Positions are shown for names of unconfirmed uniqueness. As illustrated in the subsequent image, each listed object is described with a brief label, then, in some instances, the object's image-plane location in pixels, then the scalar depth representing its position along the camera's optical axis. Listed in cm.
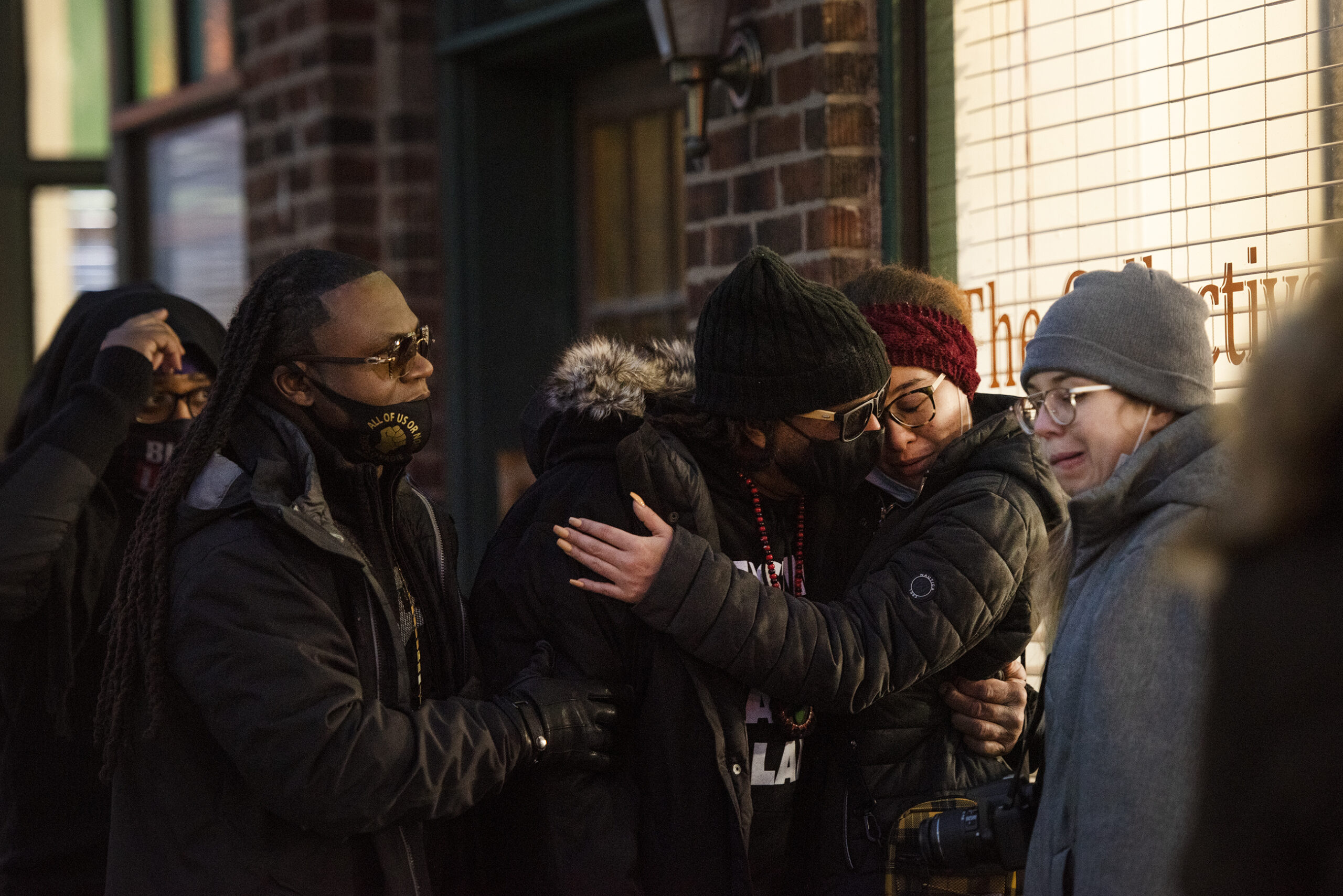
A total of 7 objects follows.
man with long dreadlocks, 425
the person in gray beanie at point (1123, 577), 374
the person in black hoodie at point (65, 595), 630
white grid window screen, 556
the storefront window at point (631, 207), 934
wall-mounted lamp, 740
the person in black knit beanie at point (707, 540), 484
